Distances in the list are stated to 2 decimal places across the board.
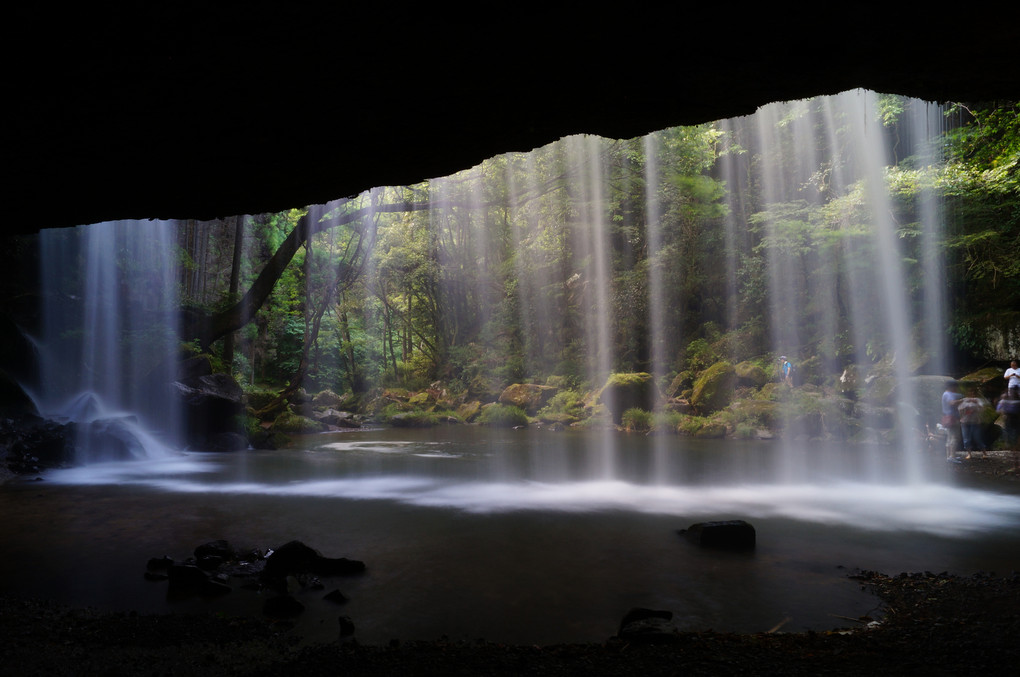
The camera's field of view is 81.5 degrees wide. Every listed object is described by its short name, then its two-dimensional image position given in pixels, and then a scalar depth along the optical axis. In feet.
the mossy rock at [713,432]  67.28
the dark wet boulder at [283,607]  14.65
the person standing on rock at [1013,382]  45.34
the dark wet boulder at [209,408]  55.98
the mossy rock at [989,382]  49.93
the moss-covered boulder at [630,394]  77.87
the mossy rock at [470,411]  92.58
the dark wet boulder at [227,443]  55.31
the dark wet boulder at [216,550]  19.01
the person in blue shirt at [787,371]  72.78
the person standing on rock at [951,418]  47.11
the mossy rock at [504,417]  86.48
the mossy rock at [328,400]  99.60
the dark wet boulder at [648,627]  12.07
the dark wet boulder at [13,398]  43.42
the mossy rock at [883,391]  59.41
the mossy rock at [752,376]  75.46
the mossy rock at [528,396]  89.40
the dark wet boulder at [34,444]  38.81
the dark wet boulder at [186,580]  16.37
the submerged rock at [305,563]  17.72
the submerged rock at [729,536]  21.30
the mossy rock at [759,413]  66.90
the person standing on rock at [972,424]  46.19
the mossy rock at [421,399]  100.22
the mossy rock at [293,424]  74.49
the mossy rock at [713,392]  71.97
